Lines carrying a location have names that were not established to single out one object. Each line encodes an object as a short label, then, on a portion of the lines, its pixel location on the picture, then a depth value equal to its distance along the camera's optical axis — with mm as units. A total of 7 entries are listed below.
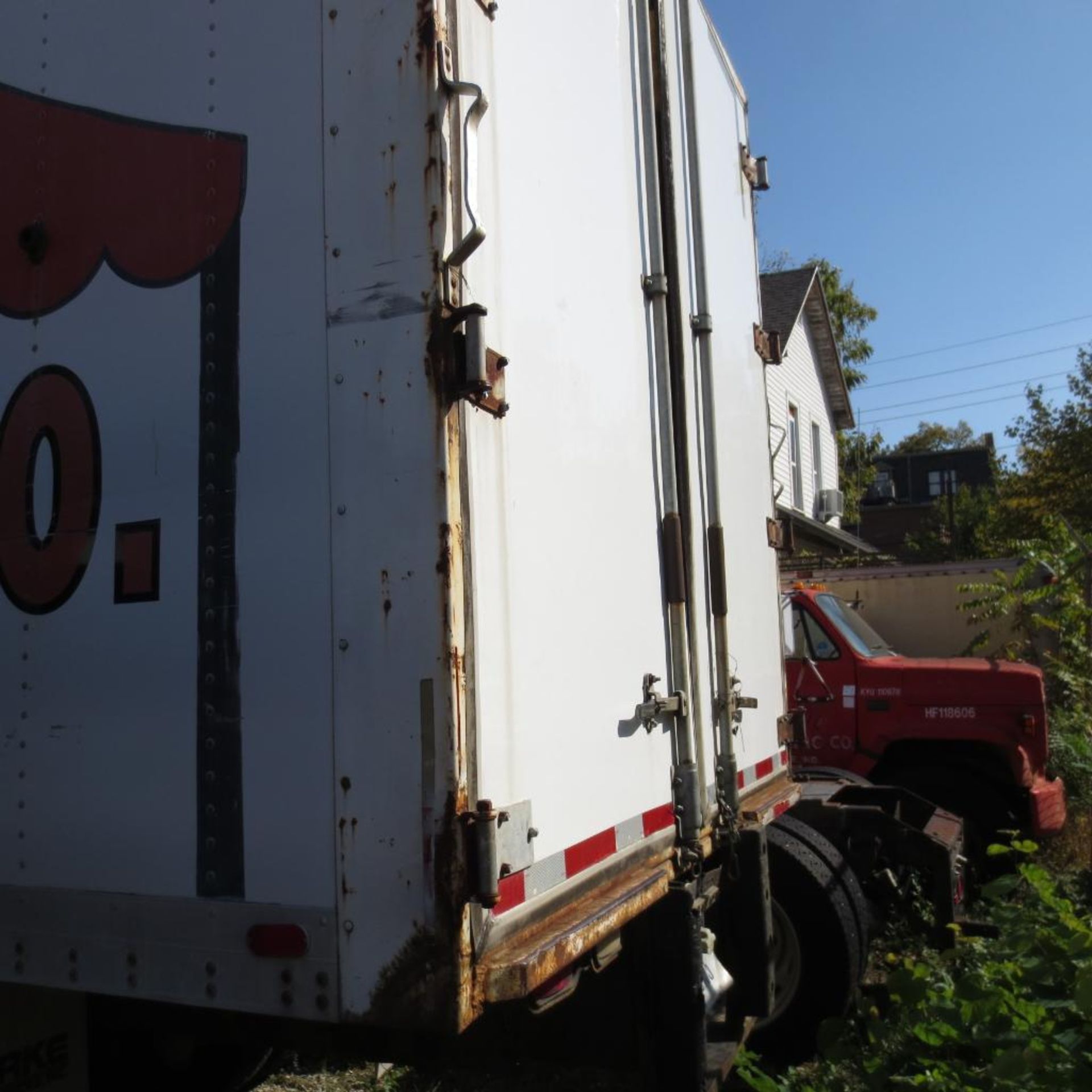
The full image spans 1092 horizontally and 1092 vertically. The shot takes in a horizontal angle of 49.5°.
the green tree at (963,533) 32375
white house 22172
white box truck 2301
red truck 8492
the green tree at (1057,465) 30234
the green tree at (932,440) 67438
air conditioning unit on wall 24594
